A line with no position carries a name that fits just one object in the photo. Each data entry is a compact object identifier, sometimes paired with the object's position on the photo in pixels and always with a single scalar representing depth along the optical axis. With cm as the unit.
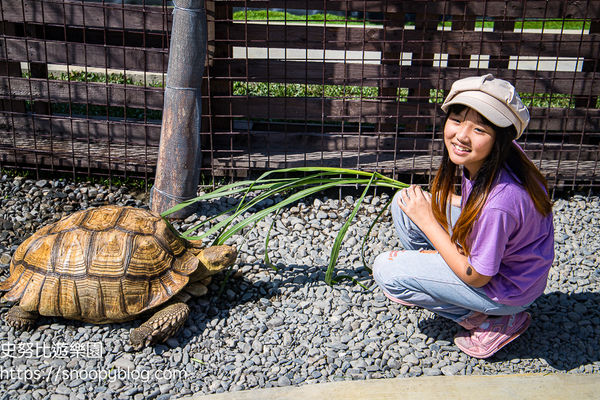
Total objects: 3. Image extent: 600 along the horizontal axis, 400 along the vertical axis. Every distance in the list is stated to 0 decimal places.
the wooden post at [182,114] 423
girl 269
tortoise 331
